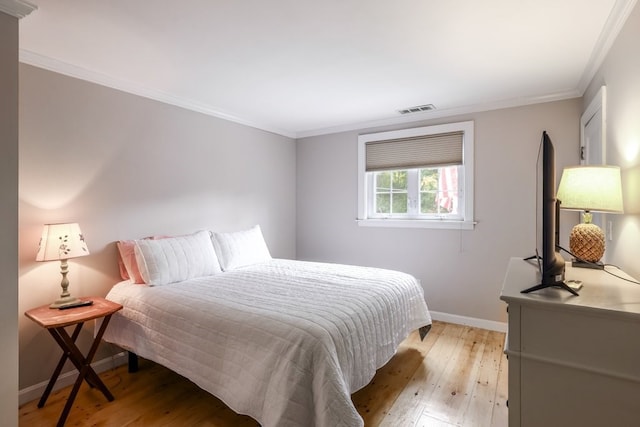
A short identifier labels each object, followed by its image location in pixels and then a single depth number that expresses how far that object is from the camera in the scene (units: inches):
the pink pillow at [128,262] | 101.0
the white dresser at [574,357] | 39.1
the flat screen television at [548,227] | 47.1
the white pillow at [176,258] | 100.3
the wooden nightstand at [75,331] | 76.7
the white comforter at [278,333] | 61.2
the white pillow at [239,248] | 127.2
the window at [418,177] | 137.6
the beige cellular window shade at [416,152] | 138.9
